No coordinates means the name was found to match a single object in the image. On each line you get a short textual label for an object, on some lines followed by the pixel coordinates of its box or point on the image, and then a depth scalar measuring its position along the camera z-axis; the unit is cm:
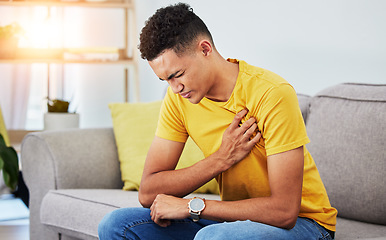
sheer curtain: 410
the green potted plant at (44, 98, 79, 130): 328
